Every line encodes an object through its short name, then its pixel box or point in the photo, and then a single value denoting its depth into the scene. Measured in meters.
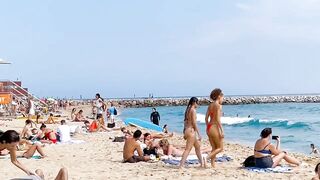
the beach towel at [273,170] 9.34
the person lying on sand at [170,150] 11.28
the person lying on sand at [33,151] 10.88
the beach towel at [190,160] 10.32
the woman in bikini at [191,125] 9.09
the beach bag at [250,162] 9.73
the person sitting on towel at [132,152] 10.49
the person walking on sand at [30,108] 24.16
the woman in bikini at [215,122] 9.13
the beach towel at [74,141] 14.96
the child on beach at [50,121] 24.20
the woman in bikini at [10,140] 5.73
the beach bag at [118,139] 15.49
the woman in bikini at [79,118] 26.54
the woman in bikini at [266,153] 9.42
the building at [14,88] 29.45
